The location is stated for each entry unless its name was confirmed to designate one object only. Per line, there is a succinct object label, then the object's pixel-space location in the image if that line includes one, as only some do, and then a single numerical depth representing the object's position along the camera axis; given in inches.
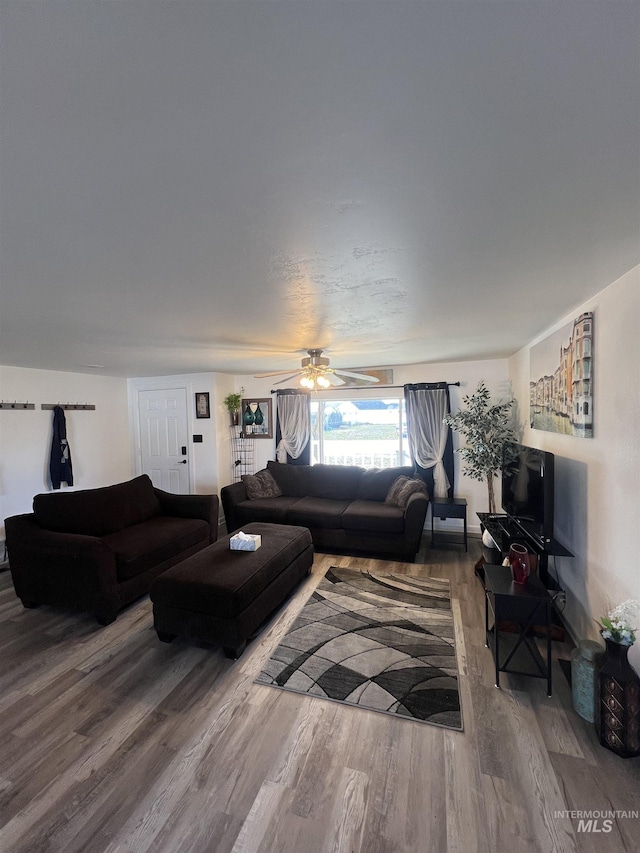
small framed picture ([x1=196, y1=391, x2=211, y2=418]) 207.2
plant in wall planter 209.0
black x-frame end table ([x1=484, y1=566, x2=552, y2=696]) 80.0
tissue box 113.6
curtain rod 185.2
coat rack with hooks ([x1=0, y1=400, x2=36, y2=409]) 157.5
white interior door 214.1
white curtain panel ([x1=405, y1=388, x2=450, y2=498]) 181.0
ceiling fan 130.3
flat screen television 93.0
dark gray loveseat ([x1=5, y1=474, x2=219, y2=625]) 107.0
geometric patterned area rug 77.9
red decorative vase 86.9
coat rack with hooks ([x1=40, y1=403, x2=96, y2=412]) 175.9
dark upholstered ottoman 90.3
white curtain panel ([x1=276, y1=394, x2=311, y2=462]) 205.8
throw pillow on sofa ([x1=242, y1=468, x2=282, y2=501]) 187.6
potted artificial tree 148.1
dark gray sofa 150.9
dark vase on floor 62.0
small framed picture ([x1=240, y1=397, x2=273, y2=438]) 214.4
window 196.2
